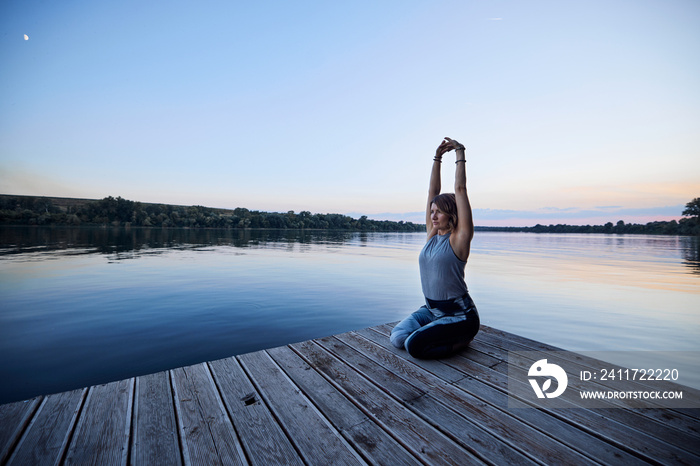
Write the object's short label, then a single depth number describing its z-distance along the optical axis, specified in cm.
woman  329
